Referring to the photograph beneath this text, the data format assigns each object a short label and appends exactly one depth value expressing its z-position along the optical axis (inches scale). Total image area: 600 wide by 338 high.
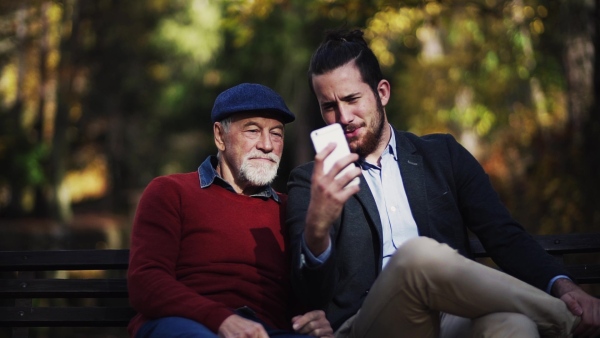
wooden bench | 210.2
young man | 153.9
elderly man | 167.5
